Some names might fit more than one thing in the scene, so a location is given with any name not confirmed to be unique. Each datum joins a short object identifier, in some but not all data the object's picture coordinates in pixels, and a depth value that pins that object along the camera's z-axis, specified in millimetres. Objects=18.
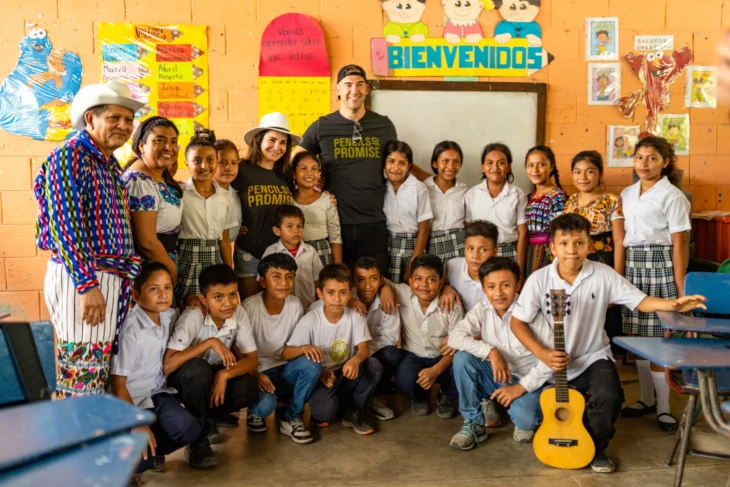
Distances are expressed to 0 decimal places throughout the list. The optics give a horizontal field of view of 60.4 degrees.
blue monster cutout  3734
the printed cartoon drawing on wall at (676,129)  4211
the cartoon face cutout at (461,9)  3973
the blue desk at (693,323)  2172
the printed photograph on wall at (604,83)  4125
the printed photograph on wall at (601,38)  4094
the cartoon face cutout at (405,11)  3951
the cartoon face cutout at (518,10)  4000
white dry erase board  4012
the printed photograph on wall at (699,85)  4199
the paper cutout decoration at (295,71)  3881
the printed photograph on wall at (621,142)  4180
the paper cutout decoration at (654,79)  4145
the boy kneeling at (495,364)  2748
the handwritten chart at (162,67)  3791
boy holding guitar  2672
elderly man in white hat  2119
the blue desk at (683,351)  1870
